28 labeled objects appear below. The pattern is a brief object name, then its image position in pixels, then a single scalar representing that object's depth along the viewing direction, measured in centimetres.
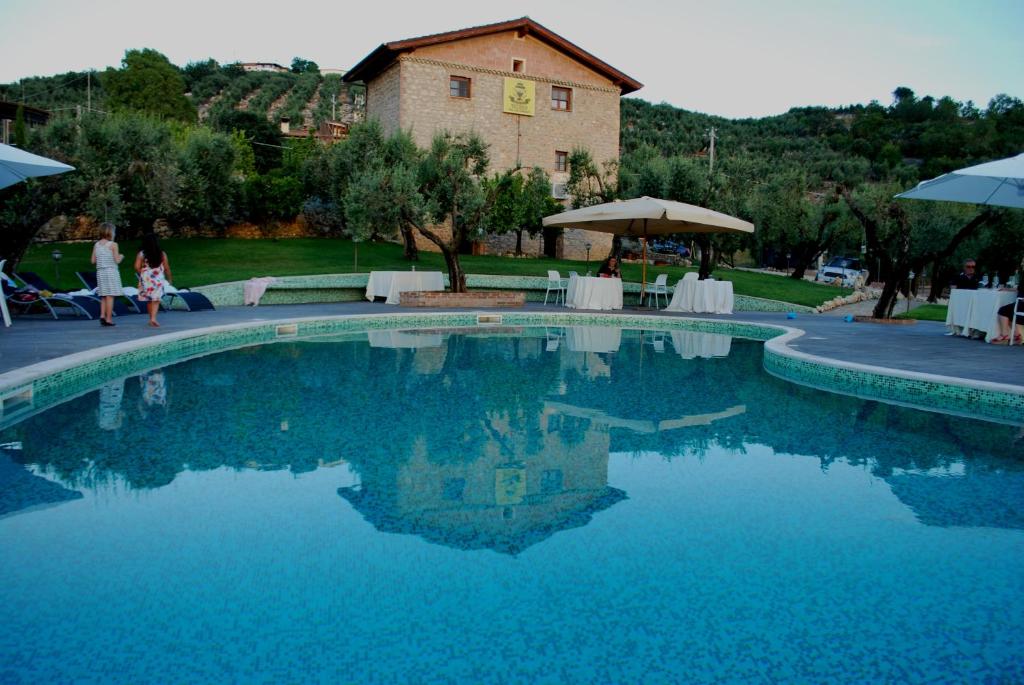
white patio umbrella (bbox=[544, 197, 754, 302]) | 1464
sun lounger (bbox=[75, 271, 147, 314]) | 1229
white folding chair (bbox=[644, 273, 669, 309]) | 1698
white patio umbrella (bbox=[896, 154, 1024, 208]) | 1080
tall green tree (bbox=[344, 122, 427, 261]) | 1538
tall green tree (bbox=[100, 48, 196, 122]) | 5201
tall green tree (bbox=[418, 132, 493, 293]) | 1627
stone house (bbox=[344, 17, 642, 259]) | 2712
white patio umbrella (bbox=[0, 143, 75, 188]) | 901
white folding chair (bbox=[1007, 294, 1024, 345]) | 993
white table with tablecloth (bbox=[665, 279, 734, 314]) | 1602
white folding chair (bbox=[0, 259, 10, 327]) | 957
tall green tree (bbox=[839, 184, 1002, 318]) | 2506
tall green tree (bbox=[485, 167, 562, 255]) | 1739
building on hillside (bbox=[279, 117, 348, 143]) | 4828
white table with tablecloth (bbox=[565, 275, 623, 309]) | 1617
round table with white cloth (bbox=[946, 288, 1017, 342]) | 1038
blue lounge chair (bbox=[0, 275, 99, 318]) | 1112
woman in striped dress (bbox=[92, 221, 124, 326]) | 987
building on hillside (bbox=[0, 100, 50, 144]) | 3458
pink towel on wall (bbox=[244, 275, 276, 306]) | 1550
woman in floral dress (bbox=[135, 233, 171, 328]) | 1038
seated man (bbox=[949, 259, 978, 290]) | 1207
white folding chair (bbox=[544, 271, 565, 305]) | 1744
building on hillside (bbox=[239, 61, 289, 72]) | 9790
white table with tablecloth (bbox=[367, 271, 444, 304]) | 1652
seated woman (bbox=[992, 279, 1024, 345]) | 999
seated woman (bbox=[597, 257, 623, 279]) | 1656
